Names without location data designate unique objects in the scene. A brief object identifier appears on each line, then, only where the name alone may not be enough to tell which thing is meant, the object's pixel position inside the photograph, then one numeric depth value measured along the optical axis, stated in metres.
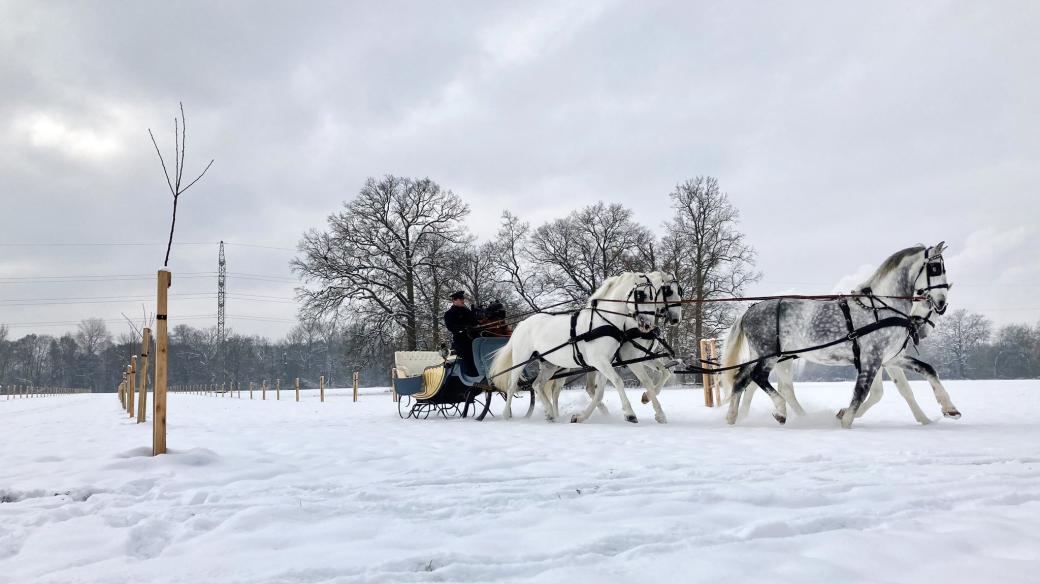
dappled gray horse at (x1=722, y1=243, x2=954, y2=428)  6.16
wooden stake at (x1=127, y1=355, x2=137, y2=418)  11.05
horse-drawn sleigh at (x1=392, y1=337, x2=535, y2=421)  9.16
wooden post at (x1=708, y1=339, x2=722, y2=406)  11.84
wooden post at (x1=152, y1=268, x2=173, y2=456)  4.69
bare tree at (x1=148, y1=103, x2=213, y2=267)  5.55
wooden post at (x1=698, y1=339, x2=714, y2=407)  11.52
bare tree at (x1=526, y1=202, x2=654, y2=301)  28.94
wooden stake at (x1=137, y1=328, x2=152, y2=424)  9.15
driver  9.20
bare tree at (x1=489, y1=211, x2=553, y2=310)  30.19
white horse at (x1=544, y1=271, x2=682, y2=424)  7.35
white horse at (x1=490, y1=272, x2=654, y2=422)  7.64
